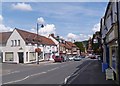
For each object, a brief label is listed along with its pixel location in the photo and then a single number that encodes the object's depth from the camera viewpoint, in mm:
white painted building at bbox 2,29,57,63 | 26152
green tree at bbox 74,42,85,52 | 70998
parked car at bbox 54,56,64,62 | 29902
